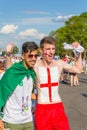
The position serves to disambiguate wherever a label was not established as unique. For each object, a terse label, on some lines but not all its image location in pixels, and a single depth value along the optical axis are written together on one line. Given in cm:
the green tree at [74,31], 3304
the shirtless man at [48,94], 229
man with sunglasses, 210
